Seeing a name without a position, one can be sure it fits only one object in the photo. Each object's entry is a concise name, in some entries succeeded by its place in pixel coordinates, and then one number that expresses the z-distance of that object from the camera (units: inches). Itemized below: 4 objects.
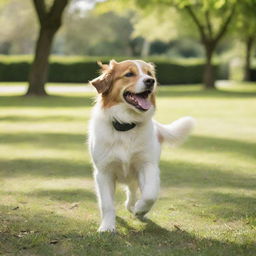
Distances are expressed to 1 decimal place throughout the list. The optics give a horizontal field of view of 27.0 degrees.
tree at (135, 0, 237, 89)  1327.5
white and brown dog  208.7
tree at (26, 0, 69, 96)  962.1
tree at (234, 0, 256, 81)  1267.2
